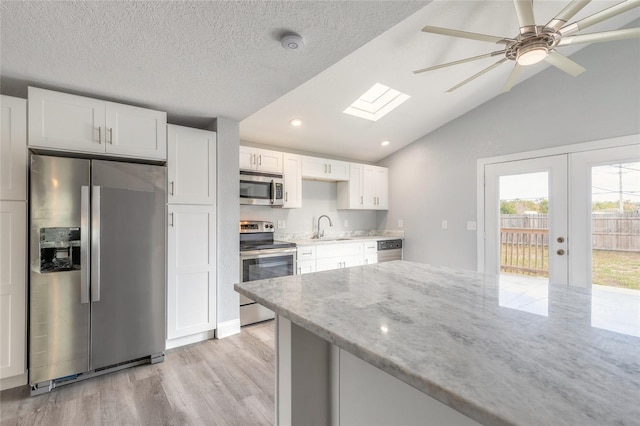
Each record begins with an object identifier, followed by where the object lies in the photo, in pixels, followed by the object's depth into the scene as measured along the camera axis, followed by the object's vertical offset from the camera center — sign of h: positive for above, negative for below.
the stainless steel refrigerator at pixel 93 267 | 2.03 -0.40
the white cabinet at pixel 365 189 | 4.57 +0.41
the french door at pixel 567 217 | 2.87 -0.03
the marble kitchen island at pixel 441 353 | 0.50 -0.31
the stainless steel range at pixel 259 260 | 3.19 -0.52
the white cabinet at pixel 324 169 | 4.05 +0.66
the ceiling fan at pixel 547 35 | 1.65 +1.14
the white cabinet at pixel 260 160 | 3.48 +0.68
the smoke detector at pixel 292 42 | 1.65 +1.01
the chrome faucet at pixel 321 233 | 4.47 -0.30
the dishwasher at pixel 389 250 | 4.50 -0.58
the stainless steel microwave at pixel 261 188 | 3.42 +0.32
